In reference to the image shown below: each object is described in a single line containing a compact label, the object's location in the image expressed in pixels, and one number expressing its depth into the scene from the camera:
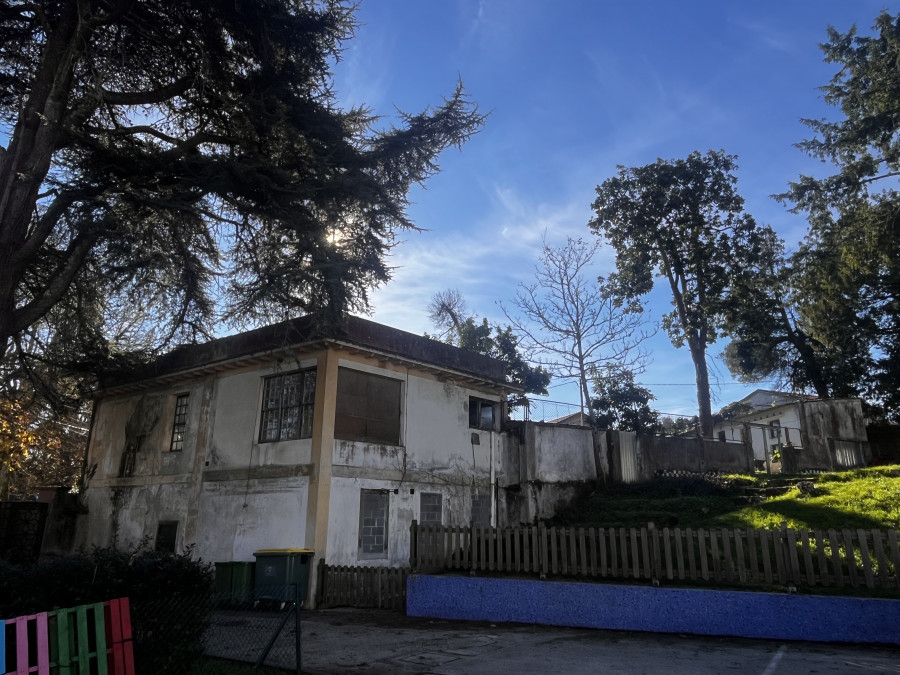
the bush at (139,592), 6.06
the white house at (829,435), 22.56
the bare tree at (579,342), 28.53
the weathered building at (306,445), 14.09
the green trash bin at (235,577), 12.95
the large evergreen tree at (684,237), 30.50
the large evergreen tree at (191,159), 11.16
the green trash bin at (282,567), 12.16
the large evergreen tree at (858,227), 22.05
